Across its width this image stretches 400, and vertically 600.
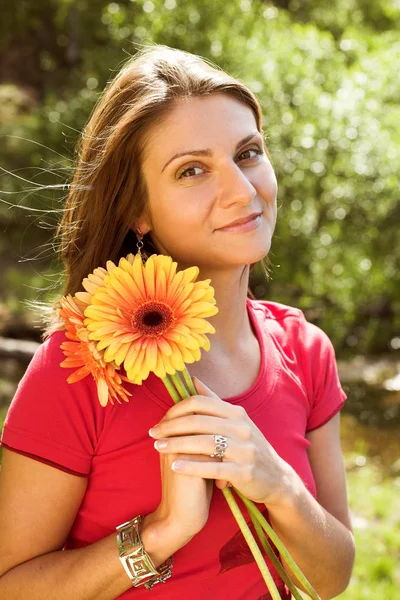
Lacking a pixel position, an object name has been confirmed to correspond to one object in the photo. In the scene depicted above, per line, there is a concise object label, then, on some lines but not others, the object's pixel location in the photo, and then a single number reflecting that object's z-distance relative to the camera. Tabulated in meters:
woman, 1.29
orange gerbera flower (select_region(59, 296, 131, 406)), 1.22
